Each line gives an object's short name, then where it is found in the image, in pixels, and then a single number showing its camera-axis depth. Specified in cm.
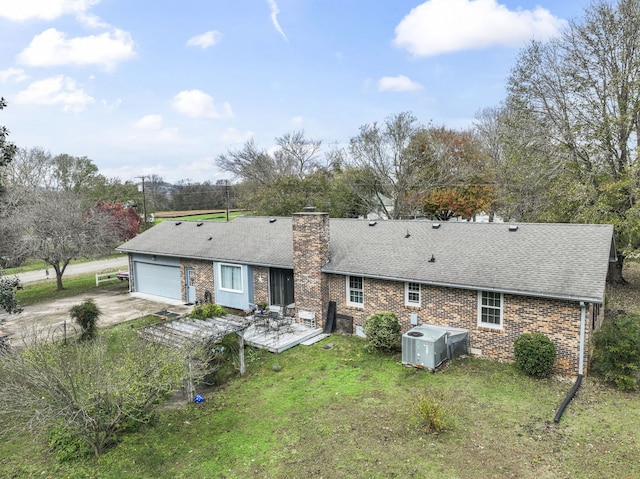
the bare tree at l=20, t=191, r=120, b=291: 2238
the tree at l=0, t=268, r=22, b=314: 1080
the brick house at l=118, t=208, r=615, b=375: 1094
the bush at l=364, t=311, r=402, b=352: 1250
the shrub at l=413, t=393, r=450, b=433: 821
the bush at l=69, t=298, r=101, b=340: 1520
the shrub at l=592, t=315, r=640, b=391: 983
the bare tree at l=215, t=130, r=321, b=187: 4753
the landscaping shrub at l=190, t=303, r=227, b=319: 1434
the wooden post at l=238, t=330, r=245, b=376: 1169
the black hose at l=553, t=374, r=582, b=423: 860
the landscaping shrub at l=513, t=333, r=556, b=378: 1038
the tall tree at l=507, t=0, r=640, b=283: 1872
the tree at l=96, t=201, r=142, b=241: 2739
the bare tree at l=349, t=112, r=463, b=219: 3338
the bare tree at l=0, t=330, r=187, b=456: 736
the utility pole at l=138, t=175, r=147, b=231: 4402
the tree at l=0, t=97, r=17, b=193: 1019
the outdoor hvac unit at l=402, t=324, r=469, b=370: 1123
